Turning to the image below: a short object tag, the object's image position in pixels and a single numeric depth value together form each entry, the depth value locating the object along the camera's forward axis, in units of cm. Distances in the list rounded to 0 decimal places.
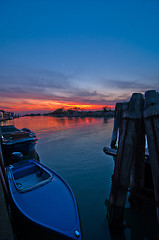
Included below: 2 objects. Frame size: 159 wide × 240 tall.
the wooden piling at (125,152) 334
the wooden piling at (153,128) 291
